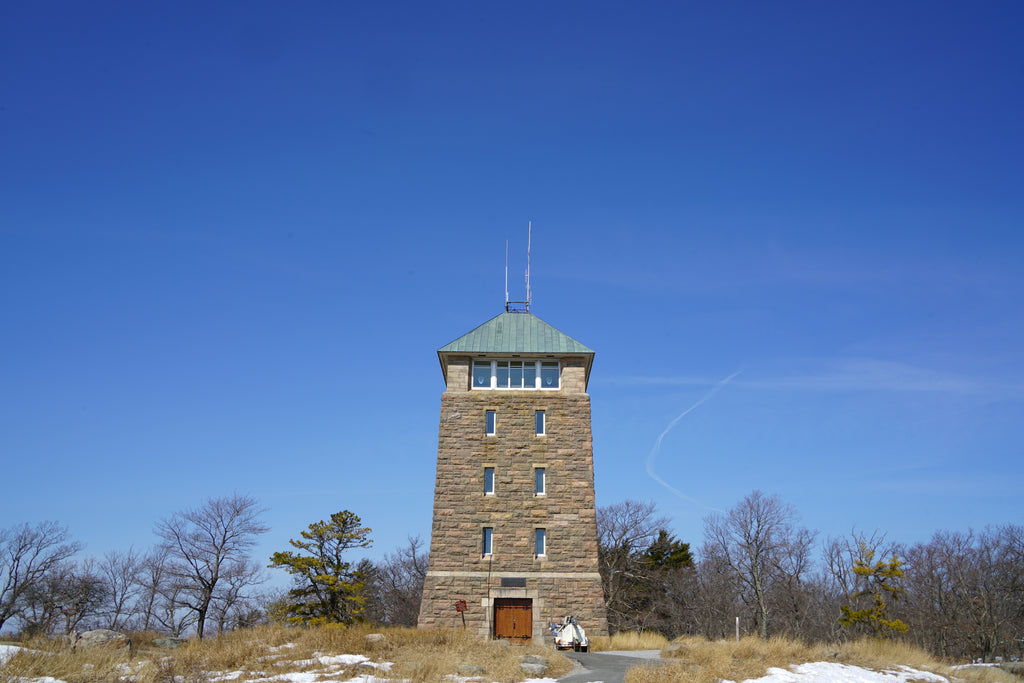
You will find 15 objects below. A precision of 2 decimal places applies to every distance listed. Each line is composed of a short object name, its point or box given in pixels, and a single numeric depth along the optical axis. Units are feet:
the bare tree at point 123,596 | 183.32
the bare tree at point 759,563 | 170.81
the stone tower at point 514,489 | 100.07
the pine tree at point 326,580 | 115.34
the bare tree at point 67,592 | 154.36
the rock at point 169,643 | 74.98
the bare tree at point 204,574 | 152.35
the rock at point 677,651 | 74.17
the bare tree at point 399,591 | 186.09
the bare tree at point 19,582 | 148.77
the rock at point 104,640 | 60.97
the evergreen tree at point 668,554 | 174.29
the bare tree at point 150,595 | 186.71
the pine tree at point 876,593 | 112.98
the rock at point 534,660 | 67.60
